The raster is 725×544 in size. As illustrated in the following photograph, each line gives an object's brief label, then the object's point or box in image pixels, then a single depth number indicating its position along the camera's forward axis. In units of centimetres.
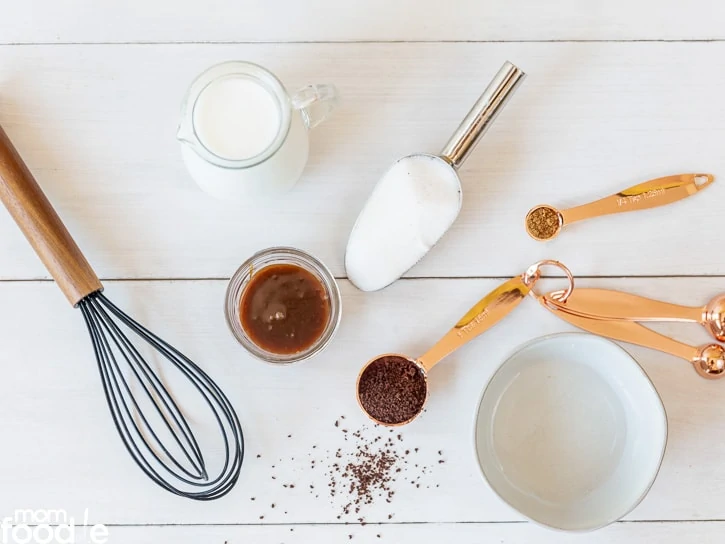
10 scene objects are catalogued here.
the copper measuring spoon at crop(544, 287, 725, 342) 69
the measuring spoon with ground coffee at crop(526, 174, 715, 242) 69
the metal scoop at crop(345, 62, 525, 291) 66
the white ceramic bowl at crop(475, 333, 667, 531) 64
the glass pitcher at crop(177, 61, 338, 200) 59
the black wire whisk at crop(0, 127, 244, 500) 64
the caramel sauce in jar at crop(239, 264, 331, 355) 67
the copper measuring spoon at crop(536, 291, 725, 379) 69
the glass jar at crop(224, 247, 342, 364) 66
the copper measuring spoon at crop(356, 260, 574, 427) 68
